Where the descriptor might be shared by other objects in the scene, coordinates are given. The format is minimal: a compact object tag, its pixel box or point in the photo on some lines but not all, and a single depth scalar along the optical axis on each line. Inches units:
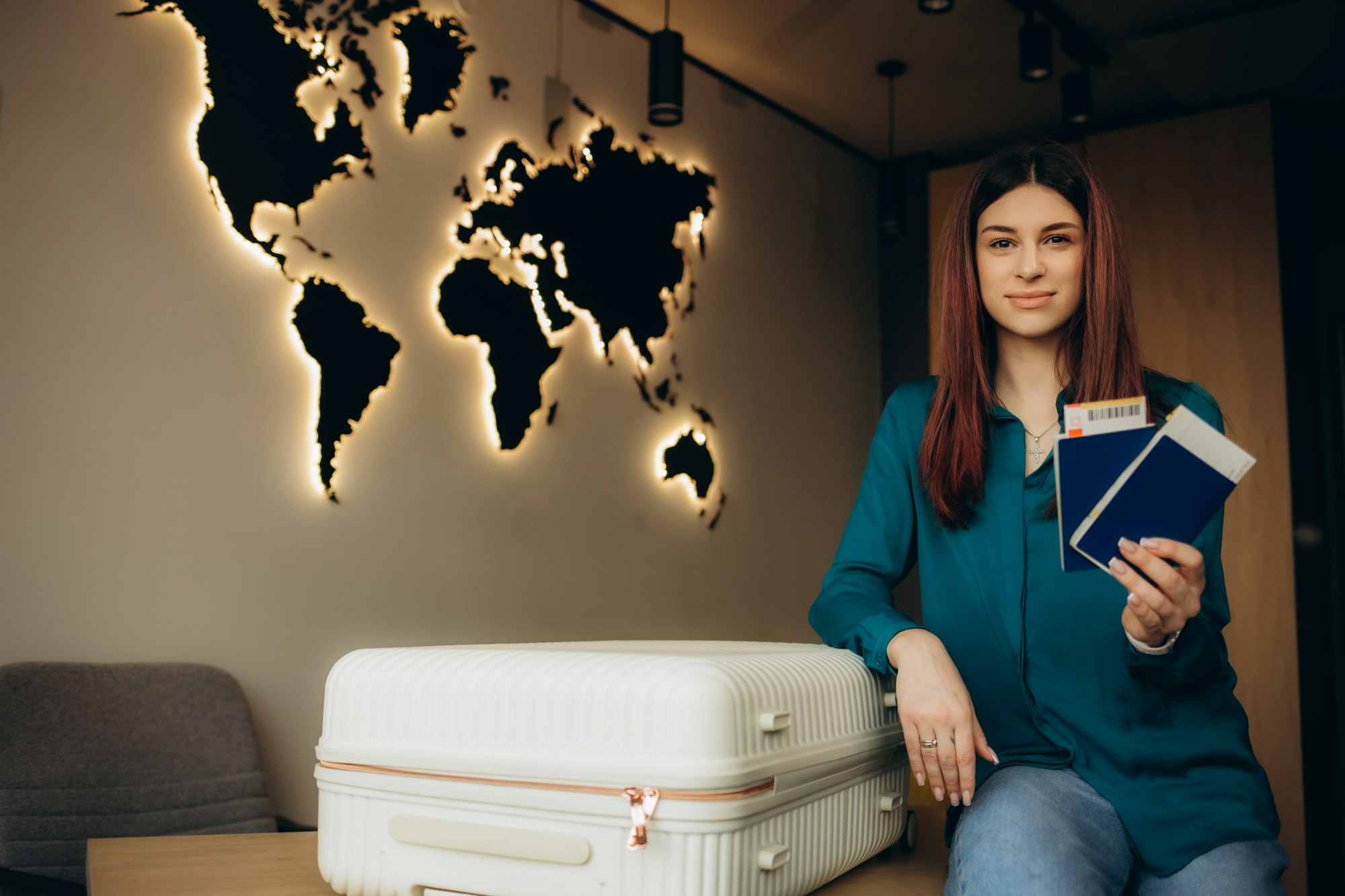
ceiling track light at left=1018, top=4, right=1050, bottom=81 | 125.6
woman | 35.1
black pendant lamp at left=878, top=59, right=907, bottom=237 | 154.2
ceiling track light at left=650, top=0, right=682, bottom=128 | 110.9
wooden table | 37.2
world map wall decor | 97.8
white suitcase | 29.7
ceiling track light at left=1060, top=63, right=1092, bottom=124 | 136.9
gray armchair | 73.7
